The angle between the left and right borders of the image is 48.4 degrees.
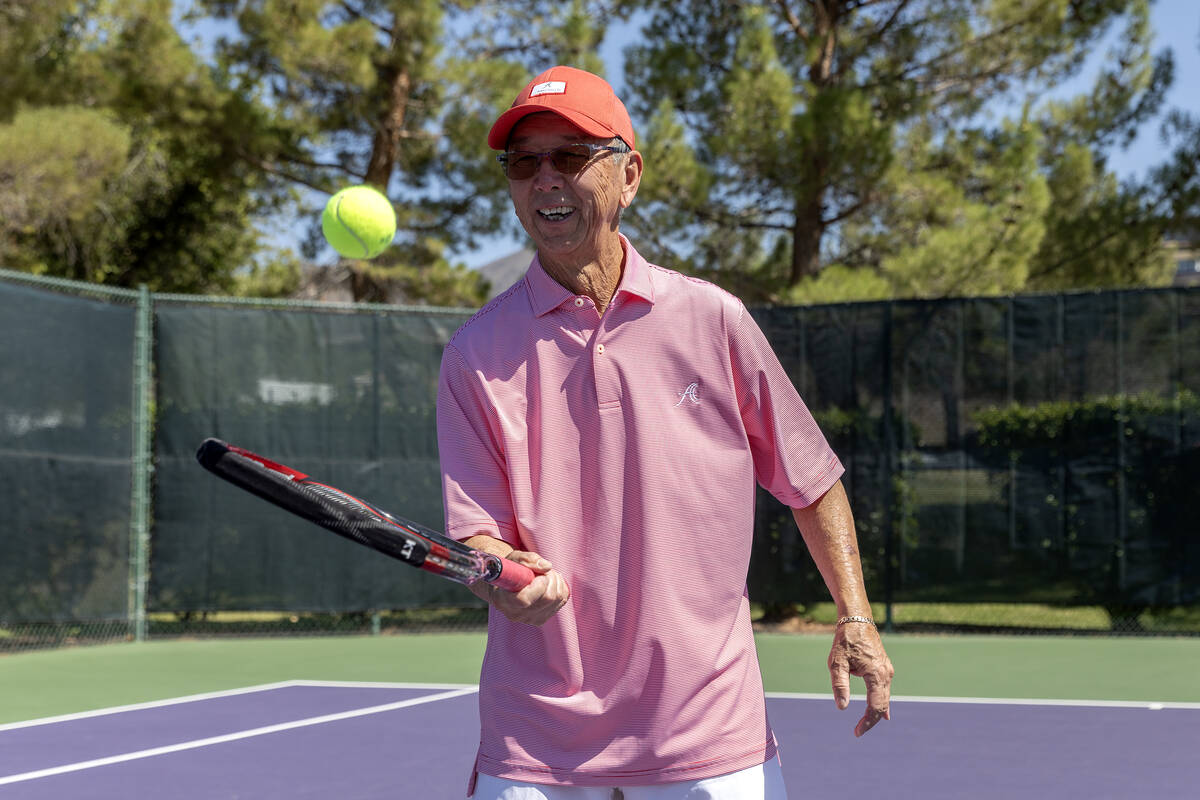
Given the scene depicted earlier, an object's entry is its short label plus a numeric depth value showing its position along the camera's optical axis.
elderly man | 2.05
